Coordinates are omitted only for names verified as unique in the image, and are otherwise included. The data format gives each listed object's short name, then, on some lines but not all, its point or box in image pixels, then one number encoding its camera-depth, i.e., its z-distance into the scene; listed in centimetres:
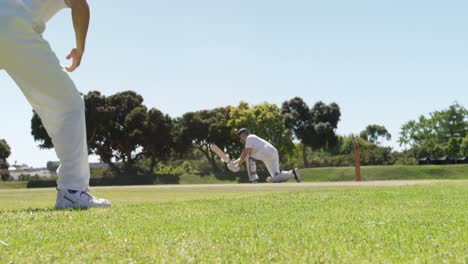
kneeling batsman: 1764
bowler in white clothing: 536
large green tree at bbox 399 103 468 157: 7025
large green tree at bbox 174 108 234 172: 6738
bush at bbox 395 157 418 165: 6981
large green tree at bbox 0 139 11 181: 8852
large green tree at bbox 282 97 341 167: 7594
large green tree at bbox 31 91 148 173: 5981
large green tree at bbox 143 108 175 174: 6044
